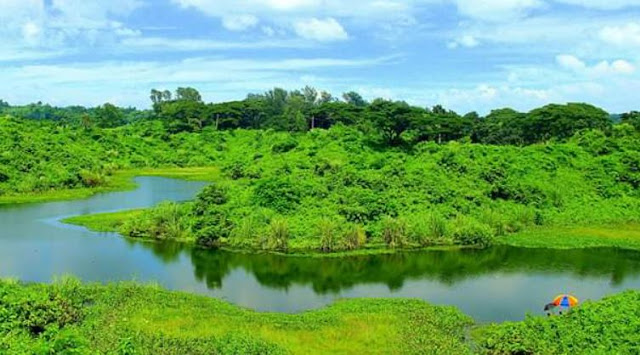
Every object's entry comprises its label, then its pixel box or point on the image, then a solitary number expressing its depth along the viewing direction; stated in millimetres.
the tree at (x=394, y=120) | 57719
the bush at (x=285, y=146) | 63550
